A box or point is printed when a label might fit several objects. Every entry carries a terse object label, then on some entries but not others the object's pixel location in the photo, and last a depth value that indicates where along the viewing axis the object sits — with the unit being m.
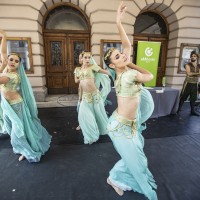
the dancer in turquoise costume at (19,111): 2.37
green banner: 6.11
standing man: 4.55
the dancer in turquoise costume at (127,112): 1.53
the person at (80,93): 3.26
